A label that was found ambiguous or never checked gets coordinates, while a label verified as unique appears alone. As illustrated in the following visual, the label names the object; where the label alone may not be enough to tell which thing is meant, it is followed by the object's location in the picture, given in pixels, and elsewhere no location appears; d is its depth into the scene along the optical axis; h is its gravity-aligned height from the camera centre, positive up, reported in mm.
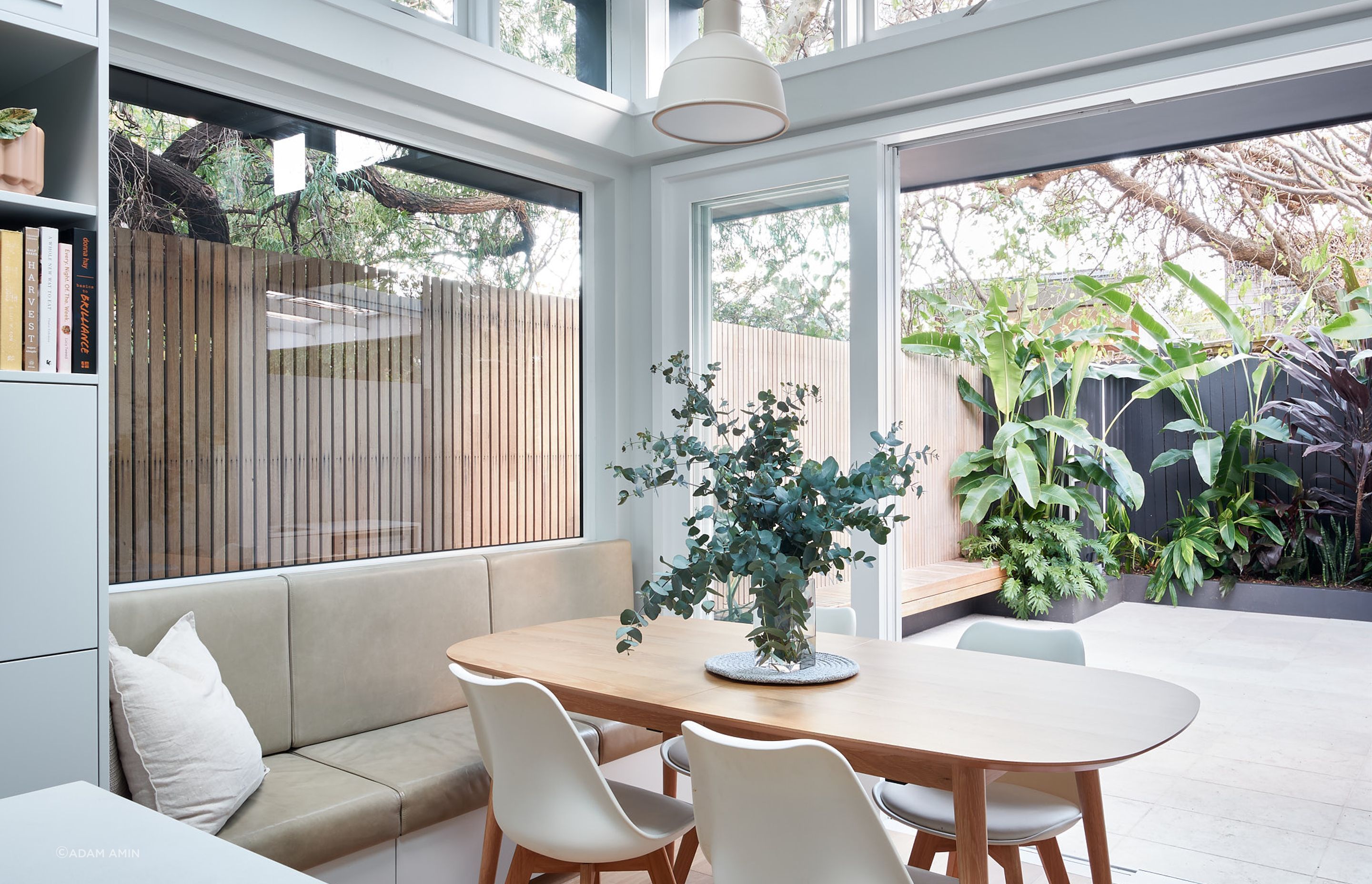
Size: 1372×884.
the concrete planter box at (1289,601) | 5840 -969
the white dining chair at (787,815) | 1551 -607
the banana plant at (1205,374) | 6156 +455
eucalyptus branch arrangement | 2092 -152
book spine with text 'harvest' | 1926 +323
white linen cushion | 2135 -649
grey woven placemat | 2193 -513
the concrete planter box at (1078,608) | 6586 -1093
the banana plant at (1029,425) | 6395 +169
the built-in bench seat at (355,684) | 2350 -687
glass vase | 2189 -390
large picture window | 2738 +374
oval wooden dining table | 1674 -524
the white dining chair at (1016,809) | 2117 -830
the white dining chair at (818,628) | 2760 -580
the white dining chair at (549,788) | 1988 -710
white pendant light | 2311 +896
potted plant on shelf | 1916 +621
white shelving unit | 1876 -77
